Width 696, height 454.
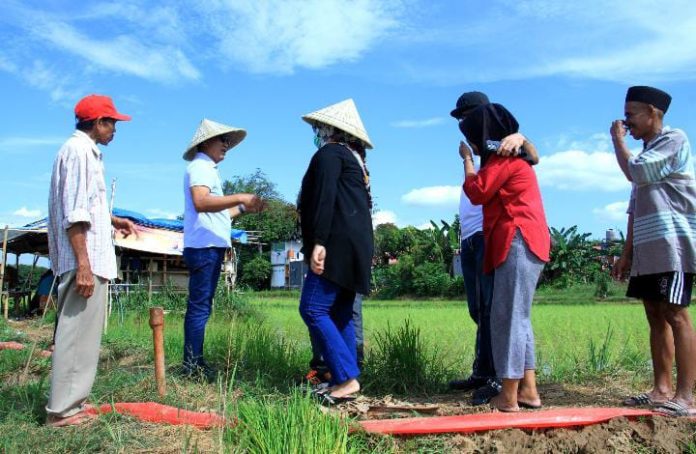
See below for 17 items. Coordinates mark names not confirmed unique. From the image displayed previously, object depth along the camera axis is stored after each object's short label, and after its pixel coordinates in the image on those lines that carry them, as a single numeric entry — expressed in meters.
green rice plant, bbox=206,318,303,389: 4.71
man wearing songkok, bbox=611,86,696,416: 3.54
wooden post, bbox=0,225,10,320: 12.69
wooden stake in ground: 3.84
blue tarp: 15.81
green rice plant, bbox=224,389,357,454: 2.77
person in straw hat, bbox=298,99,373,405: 3.76
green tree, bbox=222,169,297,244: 42.34
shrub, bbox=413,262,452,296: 26.00
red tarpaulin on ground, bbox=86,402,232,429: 3.14
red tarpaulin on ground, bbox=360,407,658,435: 3.13
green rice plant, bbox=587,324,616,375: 4.91
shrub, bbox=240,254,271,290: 38.75
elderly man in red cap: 3.39
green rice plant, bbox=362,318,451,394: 4.59
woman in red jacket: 3.54
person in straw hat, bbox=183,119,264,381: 4.57
